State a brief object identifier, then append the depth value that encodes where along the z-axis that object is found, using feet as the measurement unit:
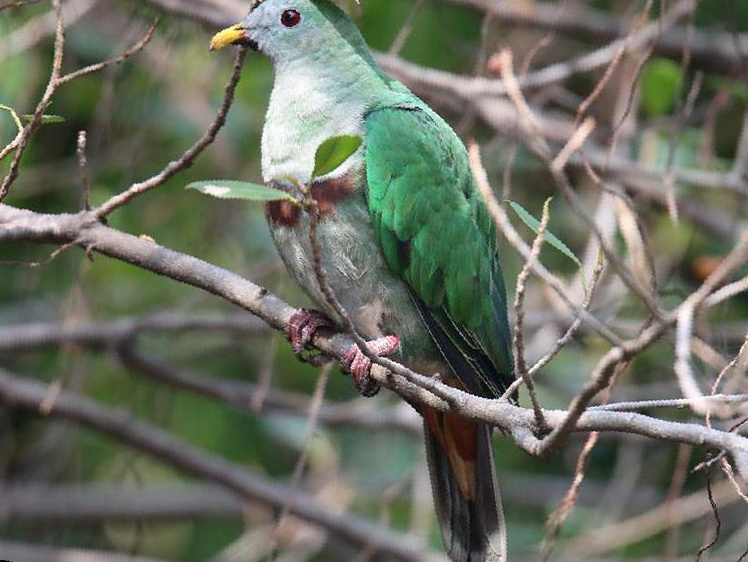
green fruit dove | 18.53
